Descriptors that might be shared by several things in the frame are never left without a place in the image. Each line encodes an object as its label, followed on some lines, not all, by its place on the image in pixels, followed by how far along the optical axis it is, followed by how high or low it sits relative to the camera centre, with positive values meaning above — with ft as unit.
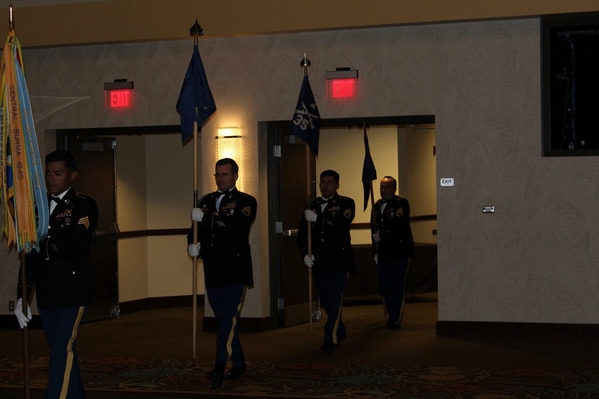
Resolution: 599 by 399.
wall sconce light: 36.96 +1.75
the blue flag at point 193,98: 29.35 +2.83
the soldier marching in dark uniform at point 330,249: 31.48 -1.98
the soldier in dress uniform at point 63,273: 20.40 -1.69
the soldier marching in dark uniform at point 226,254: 25.90 -1.70
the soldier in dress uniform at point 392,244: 38.42 -2.23
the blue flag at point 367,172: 40.29 +0.67
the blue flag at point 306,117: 33.35 +2.48
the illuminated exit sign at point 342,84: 35.50 +3.85
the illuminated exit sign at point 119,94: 37.93 +3.88
